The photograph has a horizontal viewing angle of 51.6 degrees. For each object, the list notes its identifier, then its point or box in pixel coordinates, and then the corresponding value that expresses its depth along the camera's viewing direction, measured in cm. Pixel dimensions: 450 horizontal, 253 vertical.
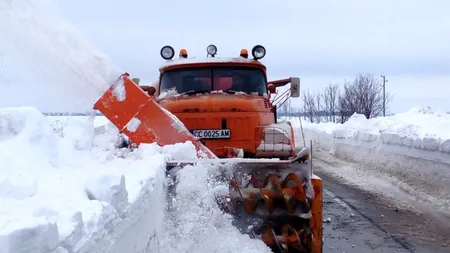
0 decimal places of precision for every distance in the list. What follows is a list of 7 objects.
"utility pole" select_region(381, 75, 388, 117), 4794
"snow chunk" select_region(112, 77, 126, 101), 592
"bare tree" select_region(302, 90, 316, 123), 5634
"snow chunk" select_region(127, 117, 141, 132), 581
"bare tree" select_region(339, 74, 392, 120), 4472
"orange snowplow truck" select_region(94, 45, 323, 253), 520
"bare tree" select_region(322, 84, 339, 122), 5197
